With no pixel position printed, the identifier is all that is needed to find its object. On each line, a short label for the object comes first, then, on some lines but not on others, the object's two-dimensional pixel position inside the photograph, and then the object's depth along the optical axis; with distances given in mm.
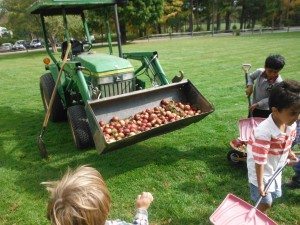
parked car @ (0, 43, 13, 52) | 33366
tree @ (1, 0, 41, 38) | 22508
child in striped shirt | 1851
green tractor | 3380
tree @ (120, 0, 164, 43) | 23091
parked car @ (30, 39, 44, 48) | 34205
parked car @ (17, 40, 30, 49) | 34382
